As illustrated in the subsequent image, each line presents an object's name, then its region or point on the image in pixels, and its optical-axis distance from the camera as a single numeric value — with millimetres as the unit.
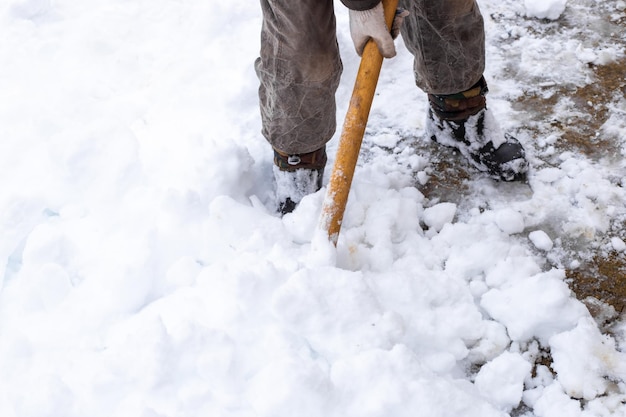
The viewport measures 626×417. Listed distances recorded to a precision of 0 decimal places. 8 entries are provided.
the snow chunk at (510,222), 3575
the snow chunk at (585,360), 3266
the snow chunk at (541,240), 3543
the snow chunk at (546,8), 4234
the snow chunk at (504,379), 3257
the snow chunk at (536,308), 3352
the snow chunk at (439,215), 3600
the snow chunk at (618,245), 3533
